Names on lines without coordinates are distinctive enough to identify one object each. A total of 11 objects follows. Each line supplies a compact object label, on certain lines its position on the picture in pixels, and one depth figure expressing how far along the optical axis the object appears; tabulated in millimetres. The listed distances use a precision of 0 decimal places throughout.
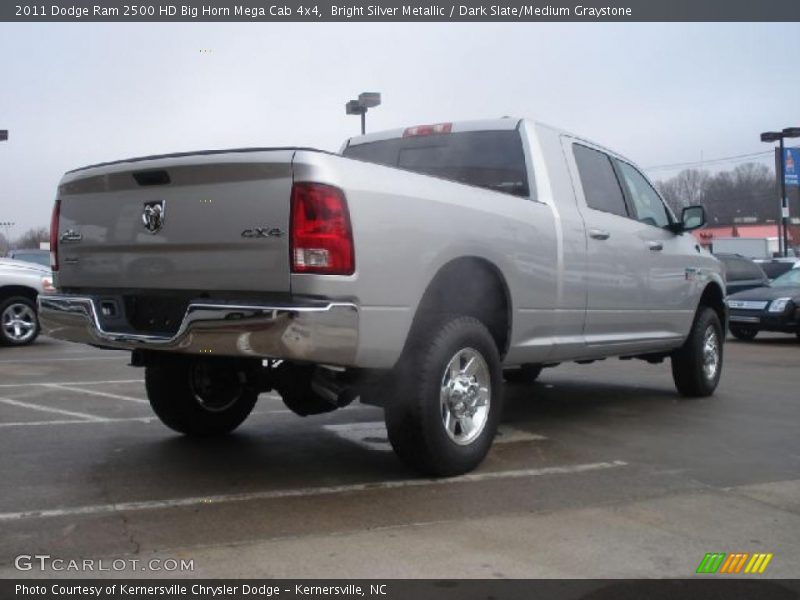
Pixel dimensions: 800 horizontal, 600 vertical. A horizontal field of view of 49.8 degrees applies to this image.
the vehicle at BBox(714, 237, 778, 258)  40344
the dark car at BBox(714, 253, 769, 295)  17172
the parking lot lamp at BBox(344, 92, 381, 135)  17109
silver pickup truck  3936
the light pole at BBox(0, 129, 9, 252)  21219
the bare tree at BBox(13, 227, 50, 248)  61712
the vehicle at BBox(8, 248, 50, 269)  16156
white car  11516
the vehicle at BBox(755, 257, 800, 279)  22586
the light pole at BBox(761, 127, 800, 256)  28292
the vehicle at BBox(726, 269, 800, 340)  13547
